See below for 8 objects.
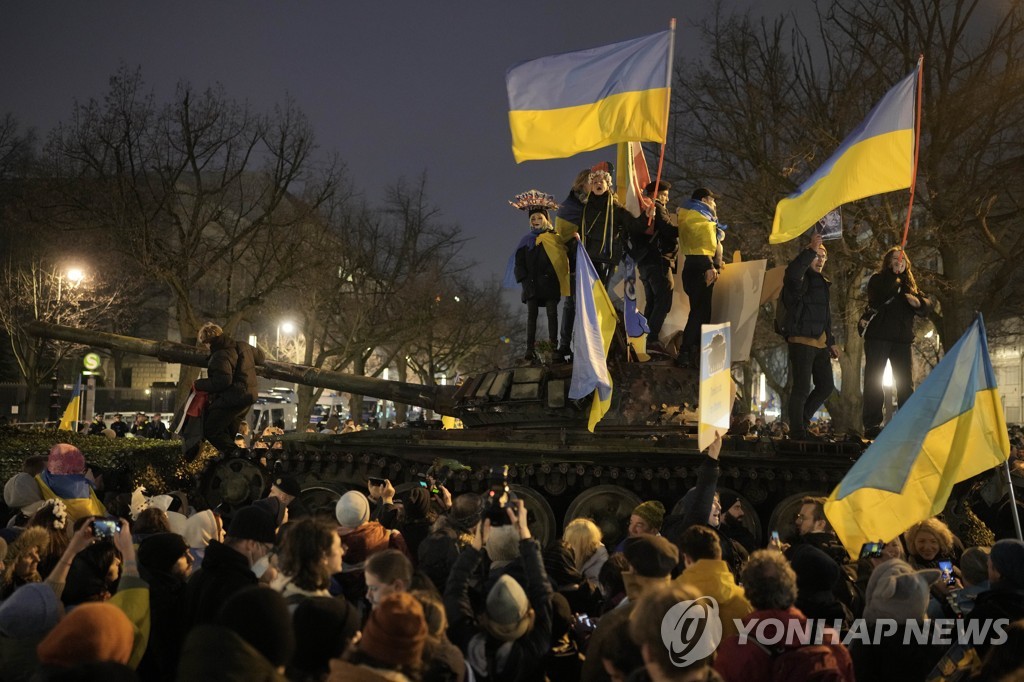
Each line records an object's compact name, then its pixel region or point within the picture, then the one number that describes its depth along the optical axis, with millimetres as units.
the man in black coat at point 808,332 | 11844
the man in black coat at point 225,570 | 4543
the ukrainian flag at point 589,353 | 10391
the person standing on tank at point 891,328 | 11633
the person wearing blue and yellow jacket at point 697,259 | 12641
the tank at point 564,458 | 11758
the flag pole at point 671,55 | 10922
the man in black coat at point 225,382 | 11875
